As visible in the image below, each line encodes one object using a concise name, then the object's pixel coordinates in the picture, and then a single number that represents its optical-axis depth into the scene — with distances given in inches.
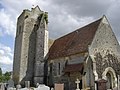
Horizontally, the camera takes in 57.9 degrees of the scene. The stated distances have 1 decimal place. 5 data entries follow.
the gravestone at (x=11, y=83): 666.5
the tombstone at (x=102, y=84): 372.7
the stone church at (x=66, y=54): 535.5
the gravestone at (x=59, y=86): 392.7
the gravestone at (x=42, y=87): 379.2
